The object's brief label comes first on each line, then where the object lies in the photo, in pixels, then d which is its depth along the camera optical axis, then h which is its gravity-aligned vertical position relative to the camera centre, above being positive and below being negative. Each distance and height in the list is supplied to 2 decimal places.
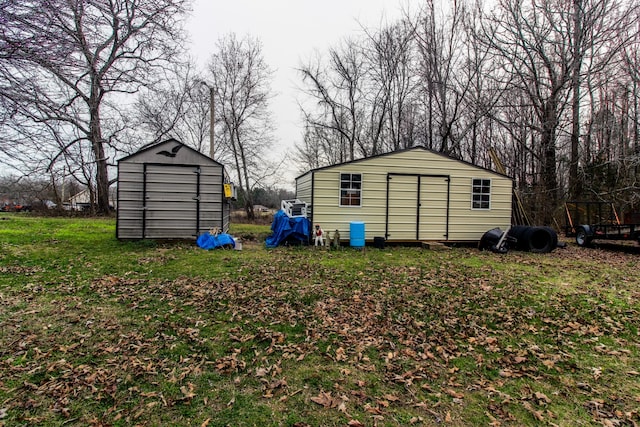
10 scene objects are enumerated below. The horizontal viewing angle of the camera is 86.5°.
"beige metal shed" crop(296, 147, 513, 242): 10.88 +0.53
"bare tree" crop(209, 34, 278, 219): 24.22 +7.59
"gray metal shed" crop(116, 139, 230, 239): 9.66 +0.43
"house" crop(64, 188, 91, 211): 21.72 +0.27
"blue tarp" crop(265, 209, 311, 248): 10.66 -0.65
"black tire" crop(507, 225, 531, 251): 10.65 -0.67
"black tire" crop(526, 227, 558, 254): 10.40 -0.73
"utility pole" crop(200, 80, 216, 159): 18.17 +4.11
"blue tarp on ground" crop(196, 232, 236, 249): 9.40 -0.91
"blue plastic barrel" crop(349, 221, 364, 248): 10.50 -0.72
